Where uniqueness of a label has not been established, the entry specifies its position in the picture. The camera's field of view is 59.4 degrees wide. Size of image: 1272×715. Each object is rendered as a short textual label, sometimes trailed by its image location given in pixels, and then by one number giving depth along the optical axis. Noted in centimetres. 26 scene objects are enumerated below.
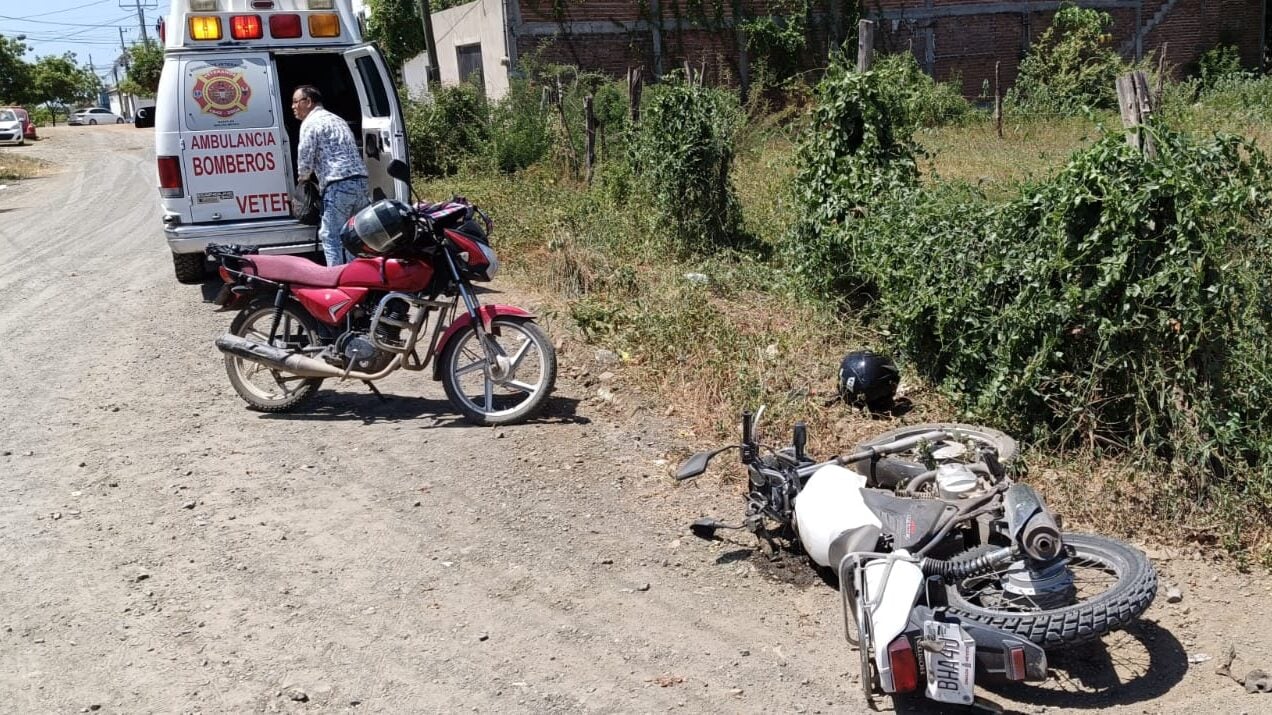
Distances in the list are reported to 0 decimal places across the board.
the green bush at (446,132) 1780
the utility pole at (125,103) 7256
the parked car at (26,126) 3876
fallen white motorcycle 338
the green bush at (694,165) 996
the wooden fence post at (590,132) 1435
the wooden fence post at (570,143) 1491
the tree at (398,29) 3130
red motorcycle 623
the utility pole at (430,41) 2247
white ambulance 885
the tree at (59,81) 6068
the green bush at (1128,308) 470
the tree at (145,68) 5862
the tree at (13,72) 4772
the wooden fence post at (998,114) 2117
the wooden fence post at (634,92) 1272
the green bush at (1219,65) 2847
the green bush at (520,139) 1675
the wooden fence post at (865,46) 780
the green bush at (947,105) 1855
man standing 822
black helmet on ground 600
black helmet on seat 608
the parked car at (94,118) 6216
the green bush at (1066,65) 2455
